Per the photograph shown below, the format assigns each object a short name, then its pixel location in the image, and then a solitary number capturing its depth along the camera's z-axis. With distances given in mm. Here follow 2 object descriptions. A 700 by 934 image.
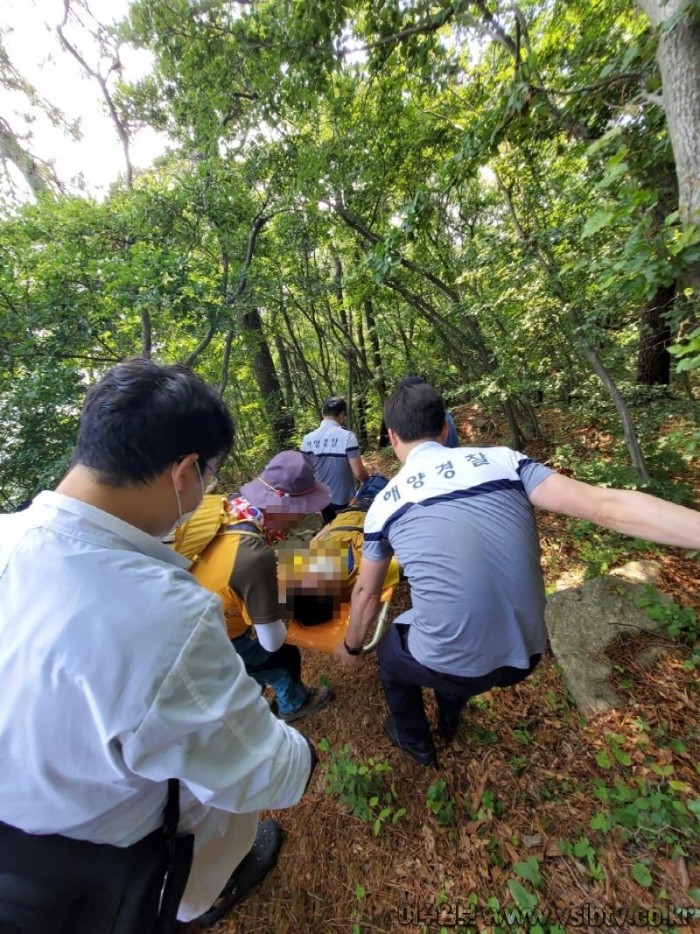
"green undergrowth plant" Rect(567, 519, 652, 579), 3406
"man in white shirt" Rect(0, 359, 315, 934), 799
